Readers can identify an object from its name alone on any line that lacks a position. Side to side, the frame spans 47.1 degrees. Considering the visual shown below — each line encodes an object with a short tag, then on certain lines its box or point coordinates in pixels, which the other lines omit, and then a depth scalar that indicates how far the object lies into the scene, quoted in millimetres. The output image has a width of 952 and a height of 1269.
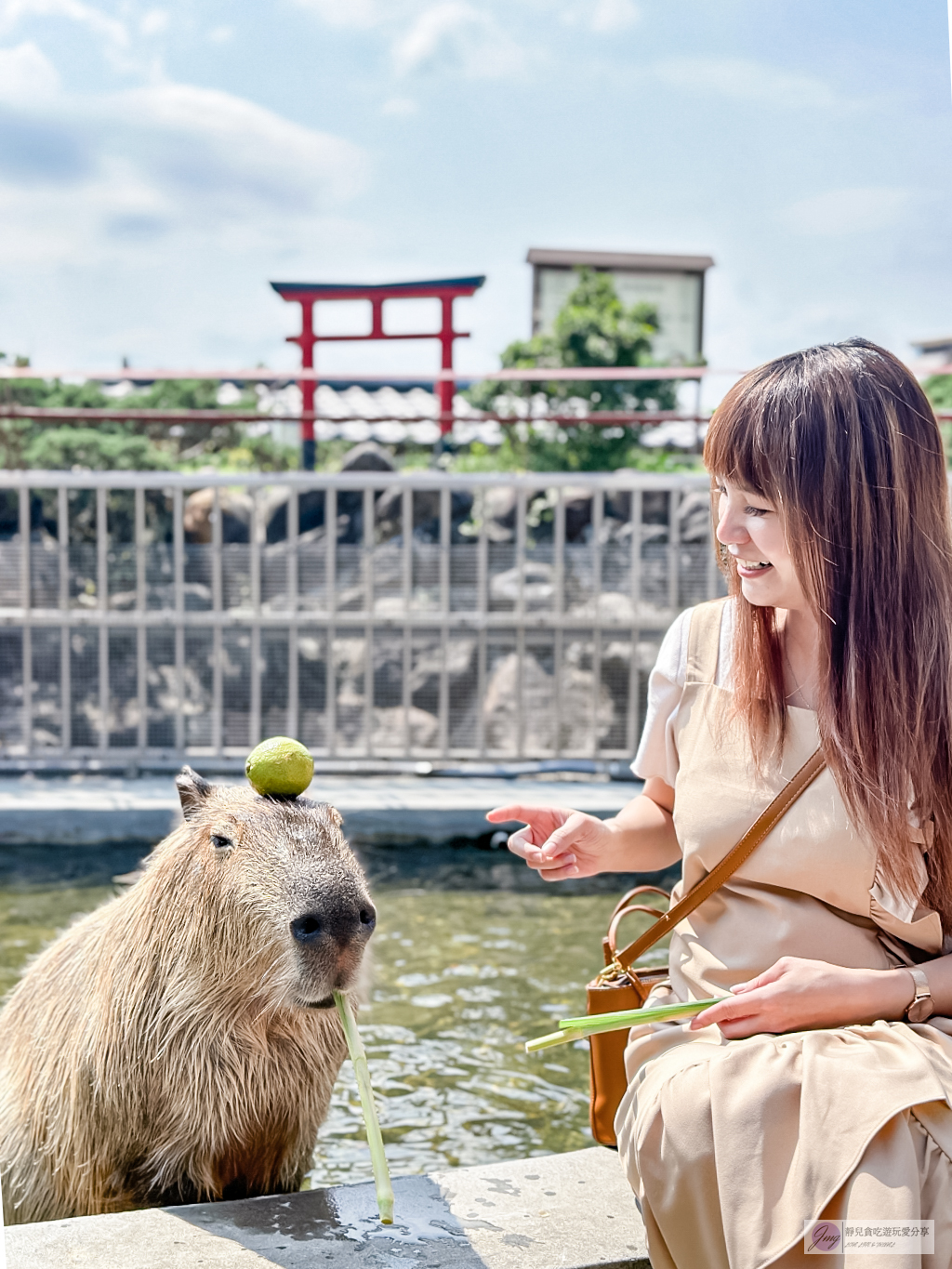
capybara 1689
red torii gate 11086
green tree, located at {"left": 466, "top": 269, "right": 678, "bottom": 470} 15586
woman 1358
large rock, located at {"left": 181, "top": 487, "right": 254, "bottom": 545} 7596
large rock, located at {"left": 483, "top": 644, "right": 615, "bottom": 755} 6902
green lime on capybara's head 1862
